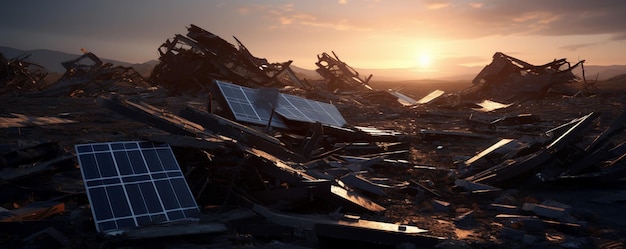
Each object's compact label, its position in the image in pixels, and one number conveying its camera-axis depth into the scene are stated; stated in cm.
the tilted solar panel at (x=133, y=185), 547
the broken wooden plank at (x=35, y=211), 548
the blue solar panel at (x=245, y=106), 1217
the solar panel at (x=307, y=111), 1277
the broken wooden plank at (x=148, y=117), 755
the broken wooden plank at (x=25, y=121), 902
